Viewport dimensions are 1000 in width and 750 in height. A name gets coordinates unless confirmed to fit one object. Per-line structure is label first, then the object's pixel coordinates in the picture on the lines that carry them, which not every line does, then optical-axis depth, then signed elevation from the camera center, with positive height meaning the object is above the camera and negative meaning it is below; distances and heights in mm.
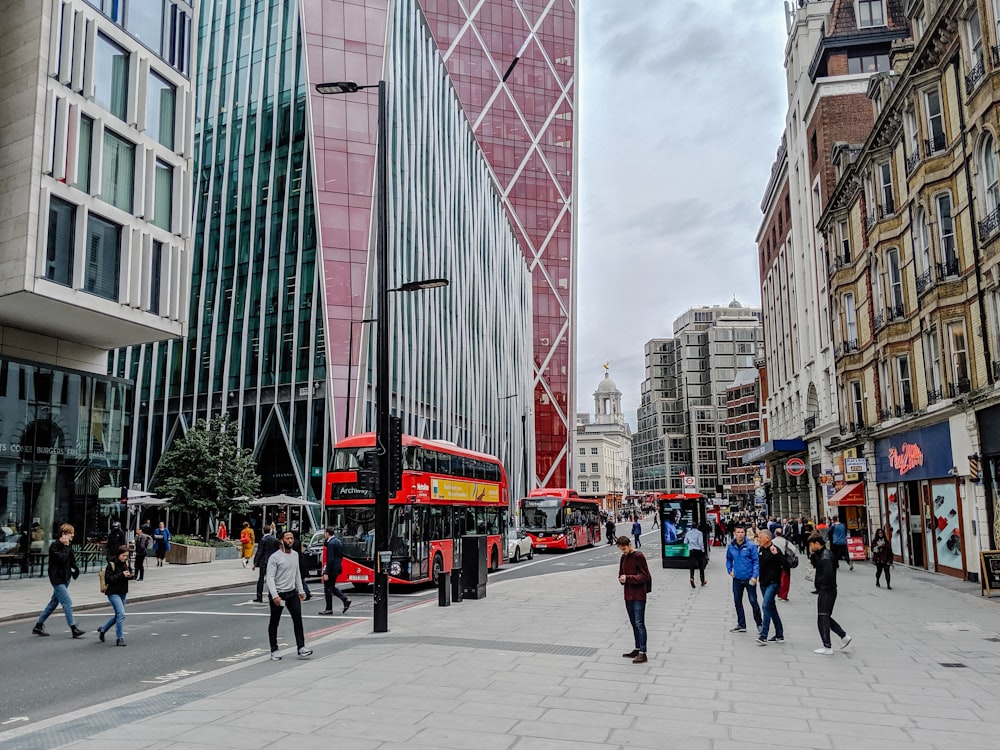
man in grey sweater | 10711 -1175
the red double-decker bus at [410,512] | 20641 -429
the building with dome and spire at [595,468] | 164500 +4716
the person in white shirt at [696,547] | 22817 -1656
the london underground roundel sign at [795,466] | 33969 +870
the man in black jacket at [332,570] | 16672 -1512
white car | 35156 -2395
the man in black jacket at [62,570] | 13094 -1088
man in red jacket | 10563 -1277
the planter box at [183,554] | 32719 -2202
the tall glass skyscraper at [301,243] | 46625 +15763
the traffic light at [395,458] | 14289 +664
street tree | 36969 +1109
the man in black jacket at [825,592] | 11172 -1466
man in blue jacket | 13266 -1324
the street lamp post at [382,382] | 13516 +1969
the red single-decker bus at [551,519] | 42750 -1411
